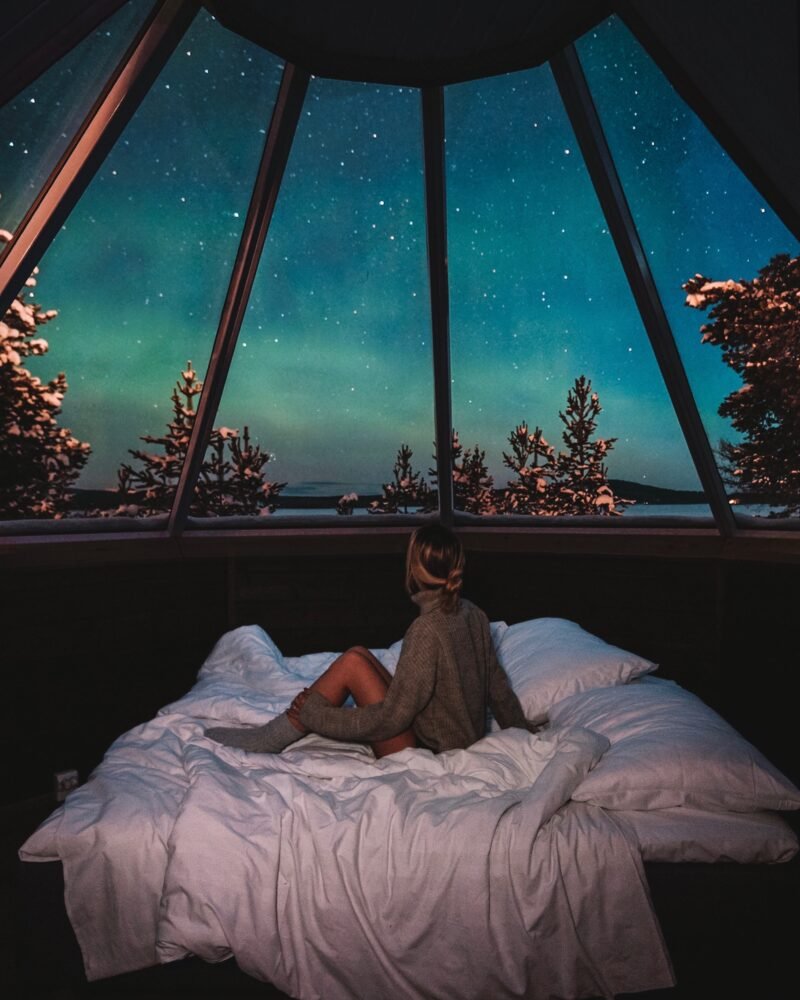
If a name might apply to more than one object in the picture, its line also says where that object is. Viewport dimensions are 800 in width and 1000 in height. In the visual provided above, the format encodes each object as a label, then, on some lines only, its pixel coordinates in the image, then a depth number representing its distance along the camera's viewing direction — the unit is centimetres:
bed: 211
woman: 277
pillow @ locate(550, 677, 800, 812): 239
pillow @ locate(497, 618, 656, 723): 335
